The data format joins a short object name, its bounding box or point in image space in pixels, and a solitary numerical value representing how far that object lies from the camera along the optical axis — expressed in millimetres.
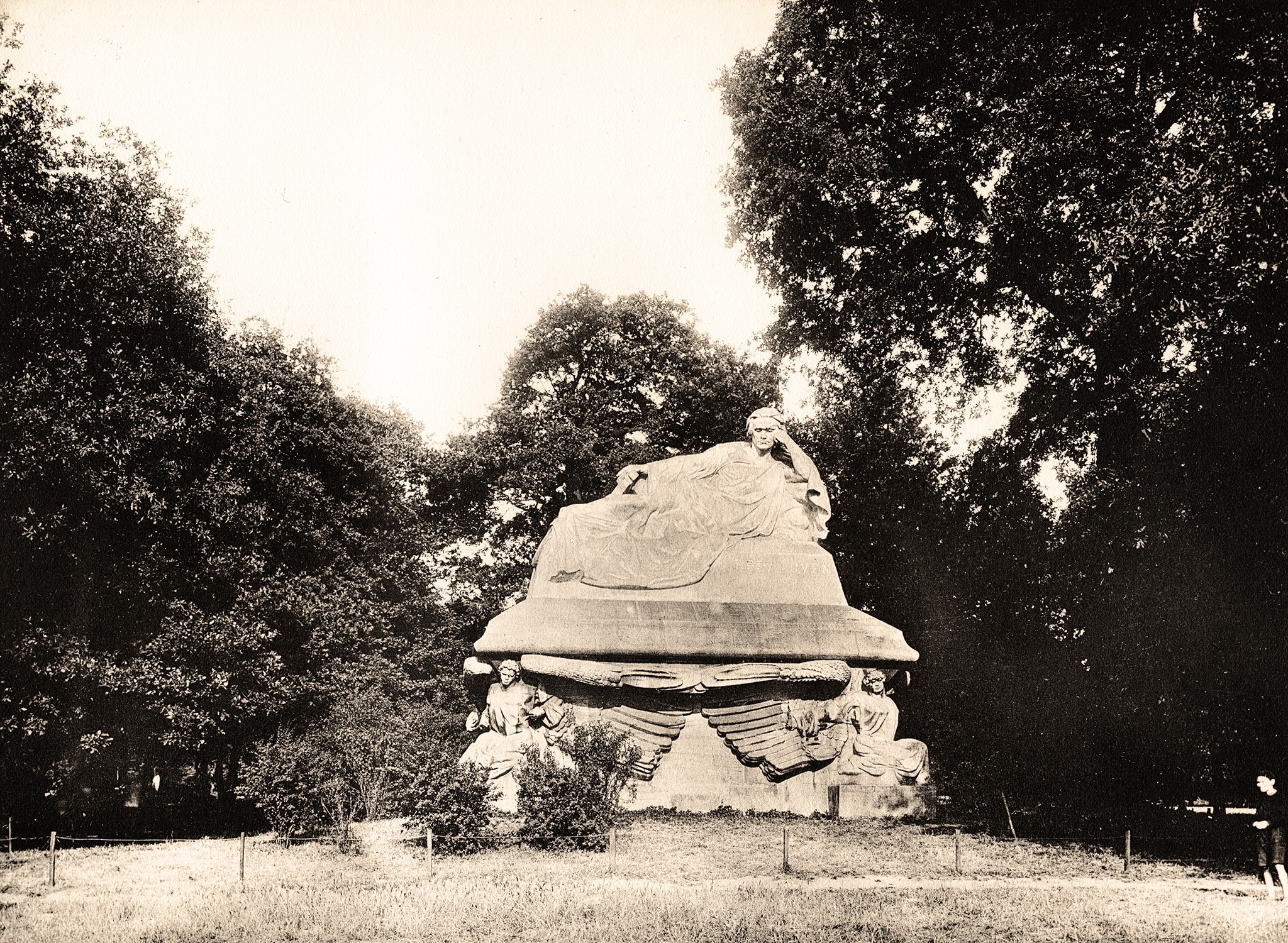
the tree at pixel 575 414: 24250
